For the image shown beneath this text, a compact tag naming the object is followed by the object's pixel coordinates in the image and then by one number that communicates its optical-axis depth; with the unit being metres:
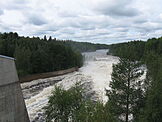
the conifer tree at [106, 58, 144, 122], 17.12
